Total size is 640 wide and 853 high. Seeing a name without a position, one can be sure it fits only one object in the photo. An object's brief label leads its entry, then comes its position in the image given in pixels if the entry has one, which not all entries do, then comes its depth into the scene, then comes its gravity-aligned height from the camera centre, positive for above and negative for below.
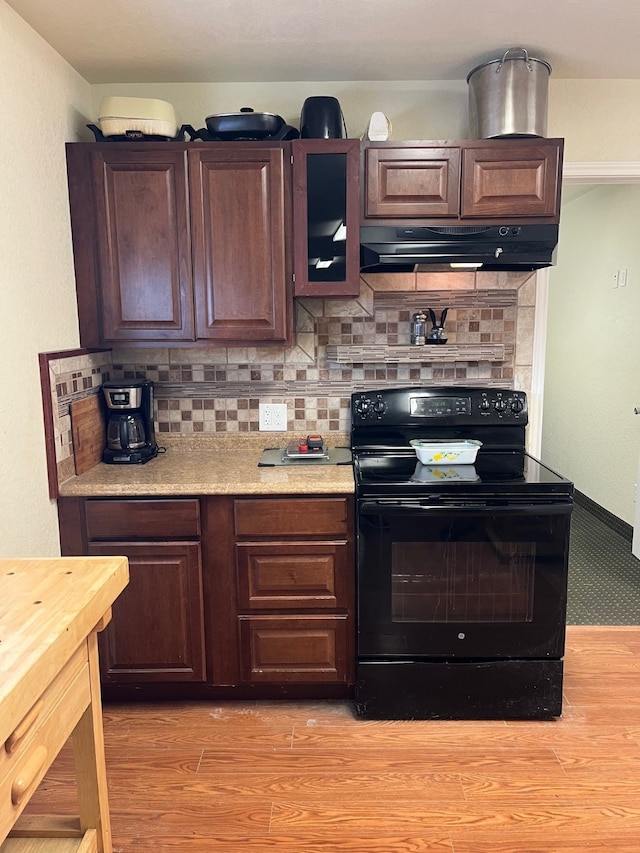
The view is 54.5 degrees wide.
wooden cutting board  2.35 -0.37
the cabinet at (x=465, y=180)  2.30 +0.56
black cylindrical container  2.31 +0.80
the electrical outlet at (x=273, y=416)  2.75 -0.36
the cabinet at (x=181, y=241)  2.30 +0.35
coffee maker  2.50 -0.34
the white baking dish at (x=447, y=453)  2.44 -0.47
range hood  2.30 +0.32
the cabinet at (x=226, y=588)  2.24 -0.92
